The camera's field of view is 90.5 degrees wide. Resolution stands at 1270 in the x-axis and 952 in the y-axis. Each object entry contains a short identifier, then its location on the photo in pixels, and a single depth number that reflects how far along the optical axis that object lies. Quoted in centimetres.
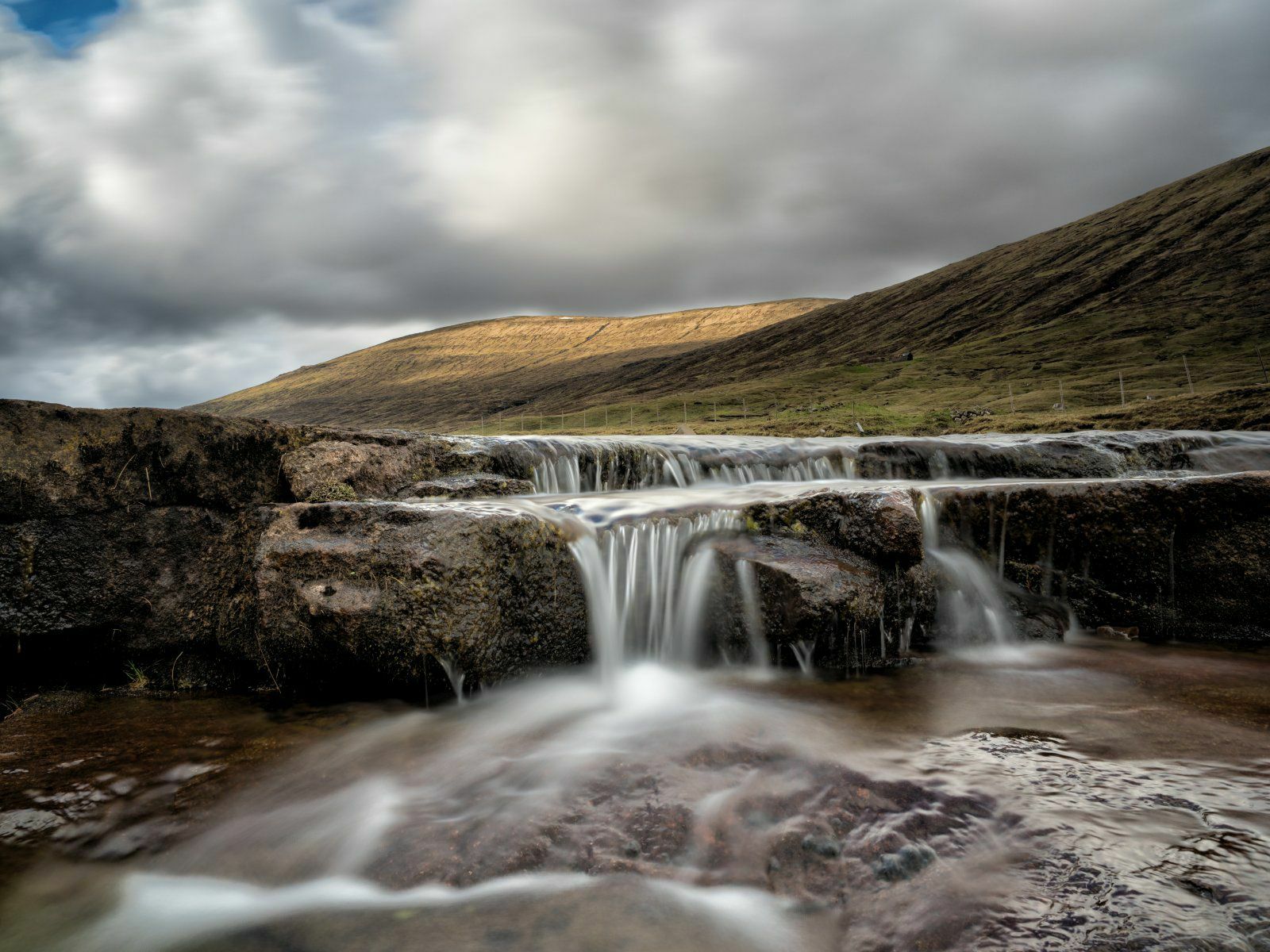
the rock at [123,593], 570
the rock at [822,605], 610
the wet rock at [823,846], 326
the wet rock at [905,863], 303
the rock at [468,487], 788
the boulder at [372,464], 712
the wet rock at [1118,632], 706
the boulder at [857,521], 647
